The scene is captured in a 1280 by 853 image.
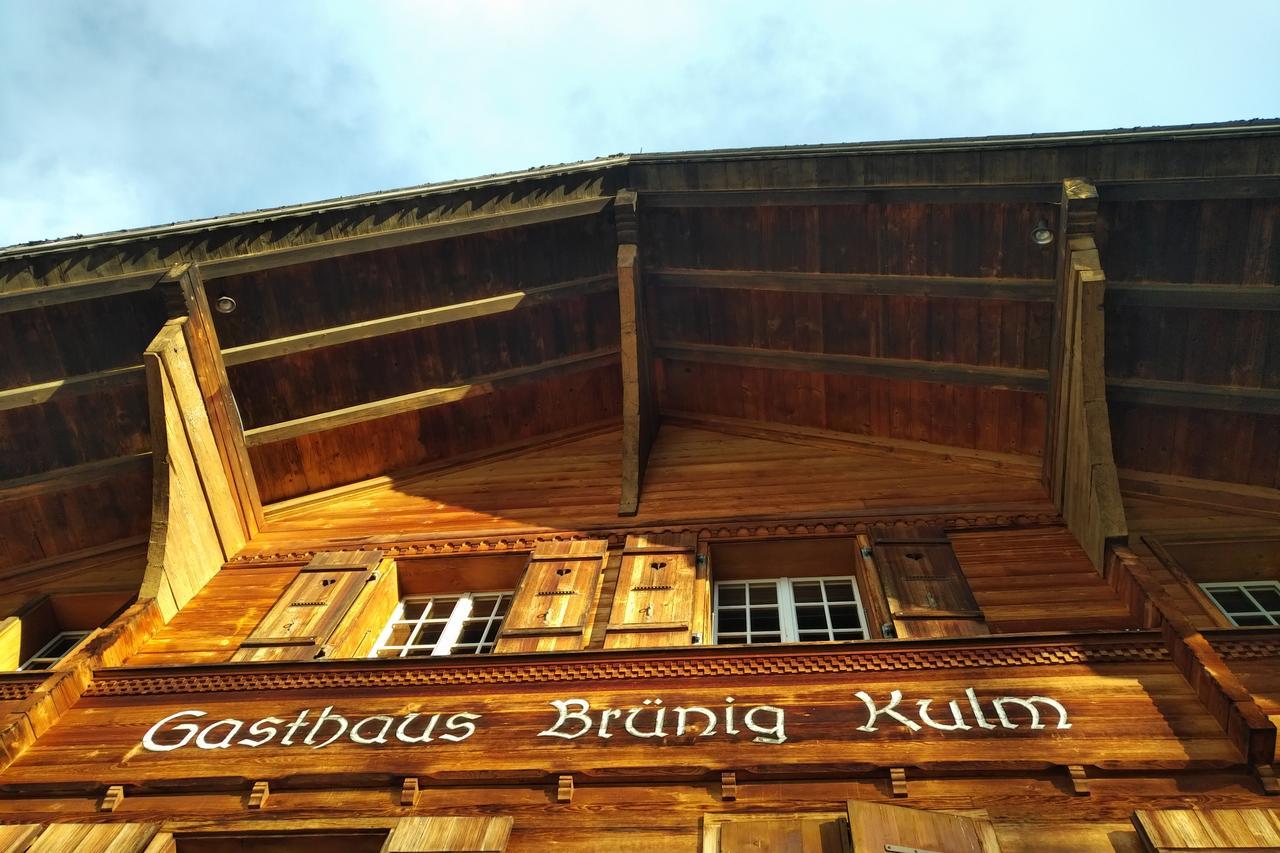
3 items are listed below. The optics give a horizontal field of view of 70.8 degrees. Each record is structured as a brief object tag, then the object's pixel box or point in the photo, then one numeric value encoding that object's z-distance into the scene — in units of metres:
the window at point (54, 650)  9.67
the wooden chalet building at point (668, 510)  6.15
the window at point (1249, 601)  8.18
